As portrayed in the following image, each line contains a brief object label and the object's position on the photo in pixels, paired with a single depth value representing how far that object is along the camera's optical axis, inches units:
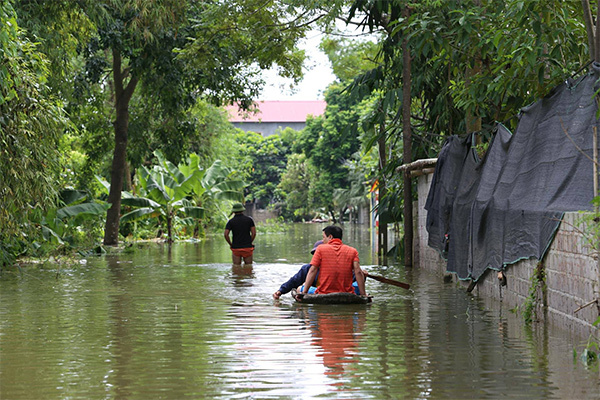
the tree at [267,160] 4173.2
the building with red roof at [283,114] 5108.3
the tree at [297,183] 3745.1
